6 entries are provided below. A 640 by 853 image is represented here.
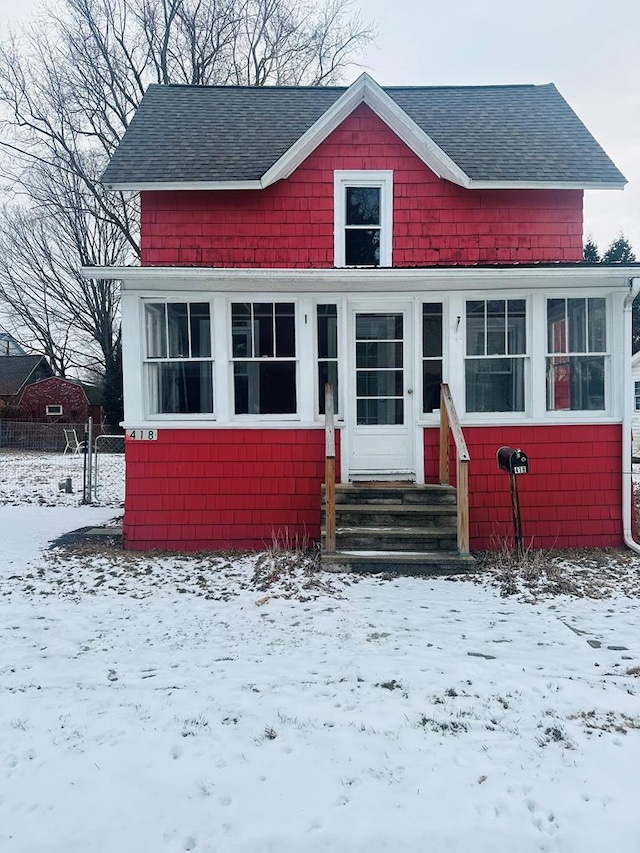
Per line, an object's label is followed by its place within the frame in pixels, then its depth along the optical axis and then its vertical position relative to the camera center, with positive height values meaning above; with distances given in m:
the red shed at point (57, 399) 26.36 +1.47
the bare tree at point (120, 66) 17.44 +12.48
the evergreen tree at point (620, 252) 34.43 +11.29
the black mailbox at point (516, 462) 5.65 -0.41
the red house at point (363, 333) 6.48 +1.16
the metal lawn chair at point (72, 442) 18.50 -0.51
